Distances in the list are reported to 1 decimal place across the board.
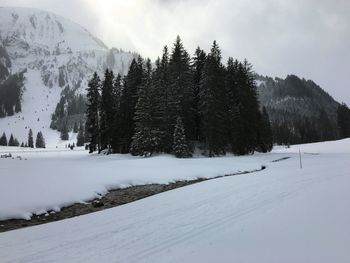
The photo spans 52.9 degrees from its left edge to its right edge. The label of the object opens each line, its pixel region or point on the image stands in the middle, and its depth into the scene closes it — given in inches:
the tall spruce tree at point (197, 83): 2176.4
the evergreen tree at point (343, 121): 5388.8
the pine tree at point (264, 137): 2379.4
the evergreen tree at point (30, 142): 6963.6
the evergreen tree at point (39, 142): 6942.9
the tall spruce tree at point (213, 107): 1931.6
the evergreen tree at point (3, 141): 6690.9
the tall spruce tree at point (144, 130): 1872.5
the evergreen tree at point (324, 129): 6314.0
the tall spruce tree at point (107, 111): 2368.4
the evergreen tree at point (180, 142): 1779.0
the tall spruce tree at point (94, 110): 2468.0
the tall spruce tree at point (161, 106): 1919.3
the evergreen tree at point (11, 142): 7022.6
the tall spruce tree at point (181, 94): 1956.2
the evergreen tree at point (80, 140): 7084.6
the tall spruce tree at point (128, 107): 2197.3
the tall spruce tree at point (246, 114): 2106.3
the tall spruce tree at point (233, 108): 2065.7
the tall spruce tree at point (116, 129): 2238.2
